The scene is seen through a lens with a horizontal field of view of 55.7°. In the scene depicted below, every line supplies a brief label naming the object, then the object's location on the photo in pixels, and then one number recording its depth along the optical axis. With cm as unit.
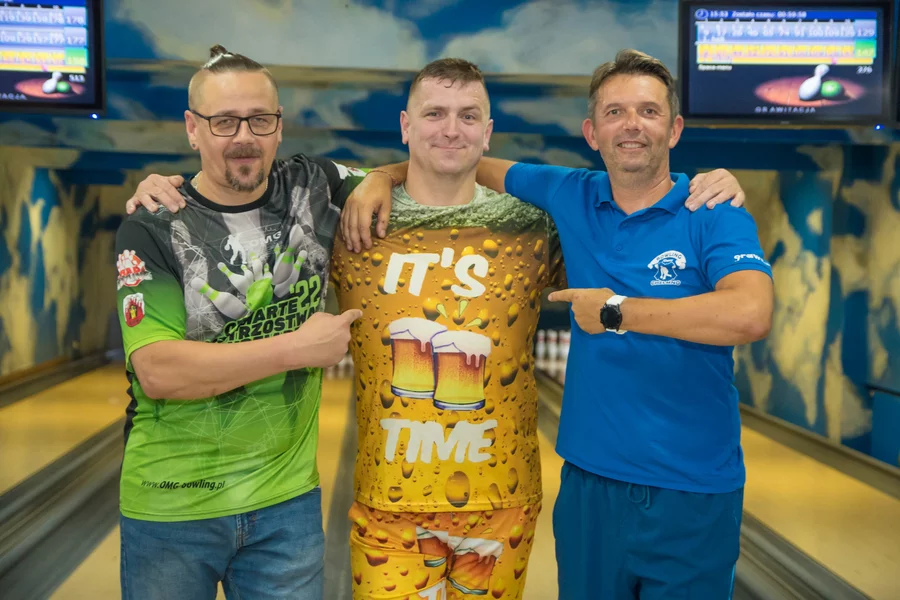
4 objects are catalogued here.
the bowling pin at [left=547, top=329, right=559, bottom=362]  1241
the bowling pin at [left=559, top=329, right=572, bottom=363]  1267
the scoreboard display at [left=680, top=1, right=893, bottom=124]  478
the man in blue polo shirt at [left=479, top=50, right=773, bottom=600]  180
